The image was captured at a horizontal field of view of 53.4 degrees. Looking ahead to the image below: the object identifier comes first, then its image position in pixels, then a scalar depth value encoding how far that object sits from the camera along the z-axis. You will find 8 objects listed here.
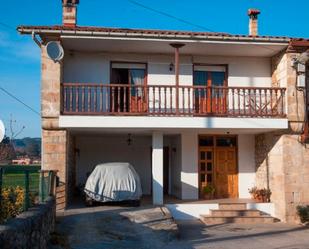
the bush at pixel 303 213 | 9.72
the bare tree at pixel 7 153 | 20.27
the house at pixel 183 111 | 9.52
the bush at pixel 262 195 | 10.71
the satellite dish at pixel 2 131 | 4.85
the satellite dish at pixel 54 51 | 9.33
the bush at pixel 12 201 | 6.38
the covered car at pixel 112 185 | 9.49
